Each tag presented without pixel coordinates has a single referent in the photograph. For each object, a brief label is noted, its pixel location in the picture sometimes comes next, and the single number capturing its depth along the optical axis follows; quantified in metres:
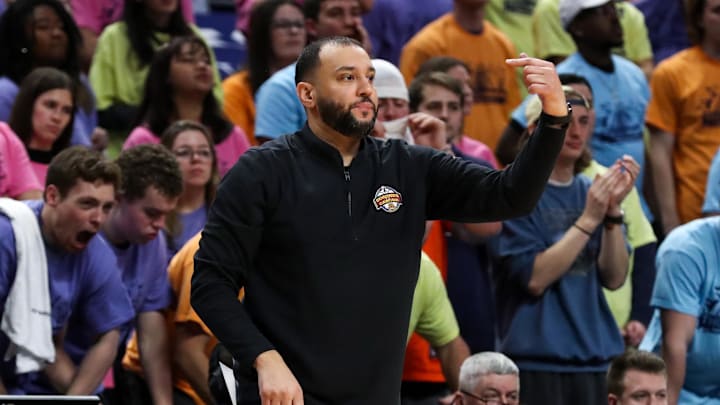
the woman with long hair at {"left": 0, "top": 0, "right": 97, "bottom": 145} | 15.08
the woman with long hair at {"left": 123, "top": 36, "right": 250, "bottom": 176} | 15.11
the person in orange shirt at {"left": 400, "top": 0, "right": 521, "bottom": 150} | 17.22
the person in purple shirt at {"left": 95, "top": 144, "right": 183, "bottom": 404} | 12.31
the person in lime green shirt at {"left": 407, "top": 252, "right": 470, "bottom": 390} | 12.73
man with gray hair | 11.87
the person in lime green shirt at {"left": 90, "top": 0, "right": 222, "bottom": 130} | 16.05
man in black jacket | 8.07
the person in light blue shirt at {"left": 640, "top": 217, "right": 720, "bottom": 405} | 12.54
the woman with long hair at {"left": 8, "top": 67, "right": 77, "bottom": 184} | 13.72
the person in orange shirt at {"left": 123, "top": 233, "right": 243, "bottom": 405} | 12.17
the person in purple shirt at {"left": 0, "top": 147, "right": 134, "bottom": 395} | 11.46
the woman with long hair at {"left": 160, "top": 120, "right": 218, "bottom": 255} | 13.68
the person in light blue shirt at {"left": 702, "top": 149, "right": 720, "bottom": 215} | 13.27
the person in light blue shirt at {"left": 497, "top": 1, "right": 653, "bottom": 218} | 16.25
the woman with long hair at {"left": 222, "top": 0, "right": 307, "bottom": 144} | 16.41
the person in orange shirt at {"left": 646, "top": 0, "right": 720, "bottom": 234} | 17.03
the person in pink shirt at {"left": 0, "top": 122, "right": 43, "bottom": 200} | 13.09
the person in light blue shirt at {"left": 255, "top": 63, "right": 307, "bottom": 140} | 14.42
